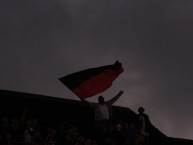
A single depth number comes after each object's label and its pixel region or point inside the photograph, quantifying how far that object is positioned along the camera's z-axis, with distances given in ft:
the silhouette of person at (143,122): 65.82
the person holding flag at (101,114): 63.37
